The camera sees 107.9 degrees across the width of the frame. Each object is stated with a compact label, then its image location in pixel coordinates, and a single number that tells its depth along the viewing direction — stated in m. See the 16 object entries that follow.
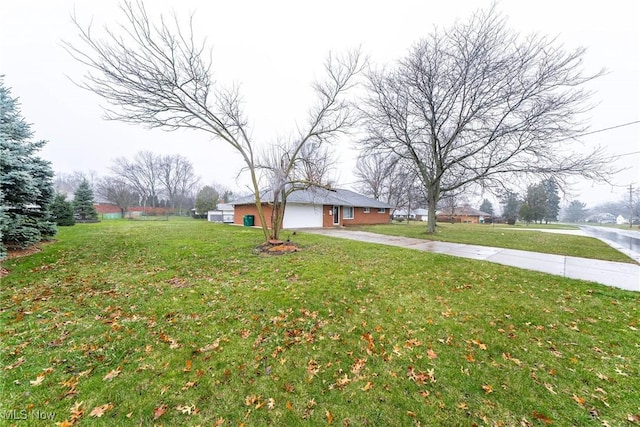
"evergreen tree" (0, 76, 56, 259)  6.37
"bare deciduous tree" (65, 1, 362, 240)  6.22
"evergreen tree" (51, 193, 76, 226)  17.30
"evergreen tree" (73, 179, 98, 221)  24.16
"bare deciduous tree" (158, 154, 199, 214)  44.44
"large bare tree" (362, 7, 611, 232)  10.80
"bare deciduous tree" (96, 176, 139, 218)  32.50
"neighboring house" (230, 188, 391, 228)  17.92
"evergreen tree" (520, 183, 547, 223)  37.39
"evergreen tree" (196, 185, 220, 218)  36.31
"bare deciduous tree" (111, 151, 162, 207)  42.53
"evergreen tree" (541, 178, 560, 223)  44.53
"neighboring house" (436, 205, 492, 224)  48.69
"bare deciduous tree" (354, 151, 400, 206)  32.25
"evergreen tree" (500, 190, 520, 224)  45.98
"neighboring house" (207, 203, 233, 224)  27.20
